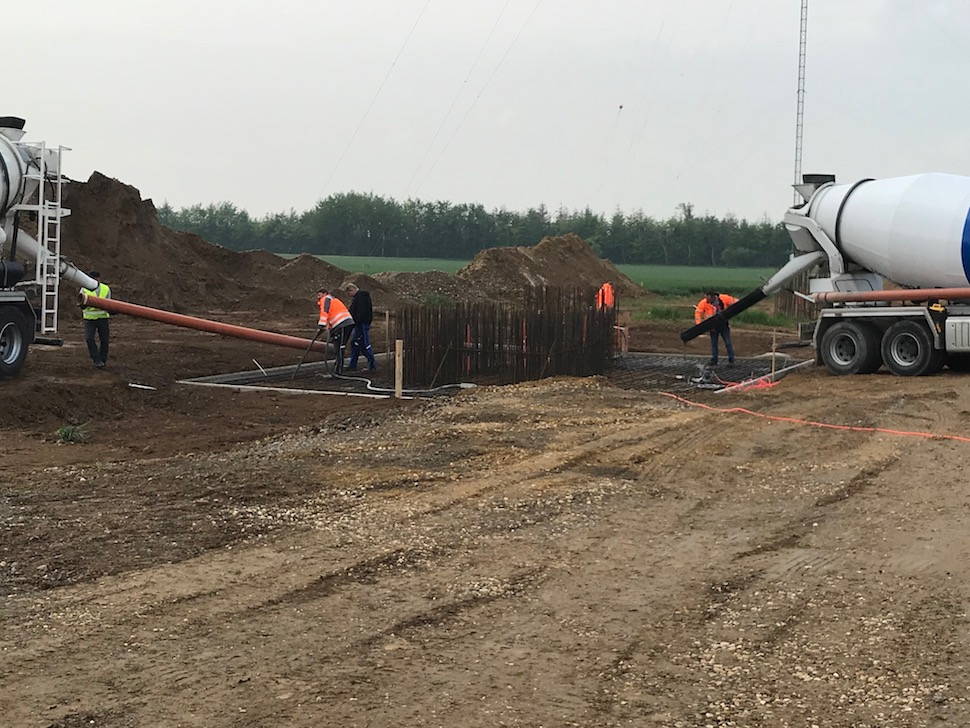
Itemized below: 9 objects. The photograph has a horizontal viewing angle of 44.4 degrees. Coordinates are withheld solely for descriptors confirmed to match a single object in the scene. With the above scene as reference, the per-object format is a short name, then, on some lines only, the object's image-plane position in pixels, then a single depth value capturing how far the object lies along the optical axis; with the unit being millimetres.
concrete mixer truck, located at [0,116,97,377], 17188
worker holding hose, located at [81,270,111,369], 18734
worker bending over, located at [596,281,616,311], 20694
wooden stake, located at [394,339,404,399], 16531
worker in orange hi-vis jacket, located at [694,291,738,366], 21672
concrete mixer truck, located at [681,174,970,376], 18156
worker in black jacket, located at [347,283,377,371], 19734
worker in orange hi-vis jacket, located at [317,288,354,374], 19406
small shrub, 13164
